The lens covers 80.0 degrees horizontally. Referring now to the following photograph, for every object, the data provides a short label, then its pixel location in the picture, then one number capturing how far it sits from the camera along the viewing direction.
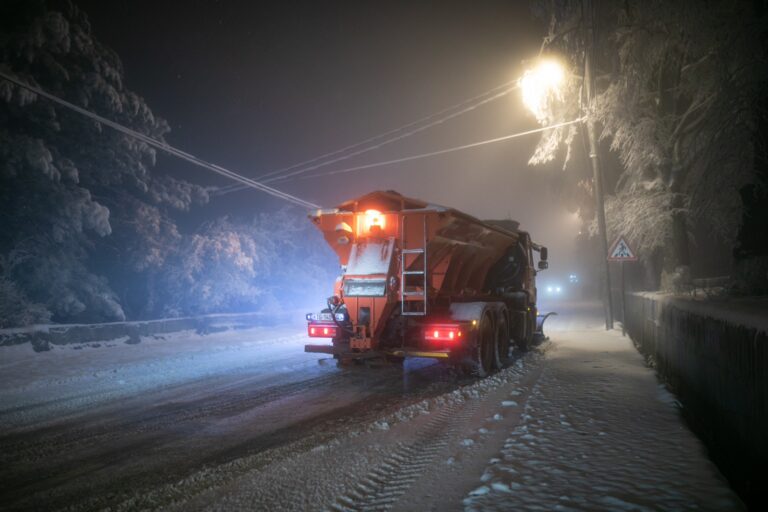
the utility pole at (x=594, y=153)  13.74
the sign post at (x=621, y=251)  14.10
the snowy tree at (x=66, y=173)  12.44
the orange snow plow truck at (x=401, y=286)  8.03
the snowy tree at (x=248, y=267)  18.20
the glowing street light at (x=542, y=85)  15.73
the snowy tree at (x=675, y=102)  9.94
